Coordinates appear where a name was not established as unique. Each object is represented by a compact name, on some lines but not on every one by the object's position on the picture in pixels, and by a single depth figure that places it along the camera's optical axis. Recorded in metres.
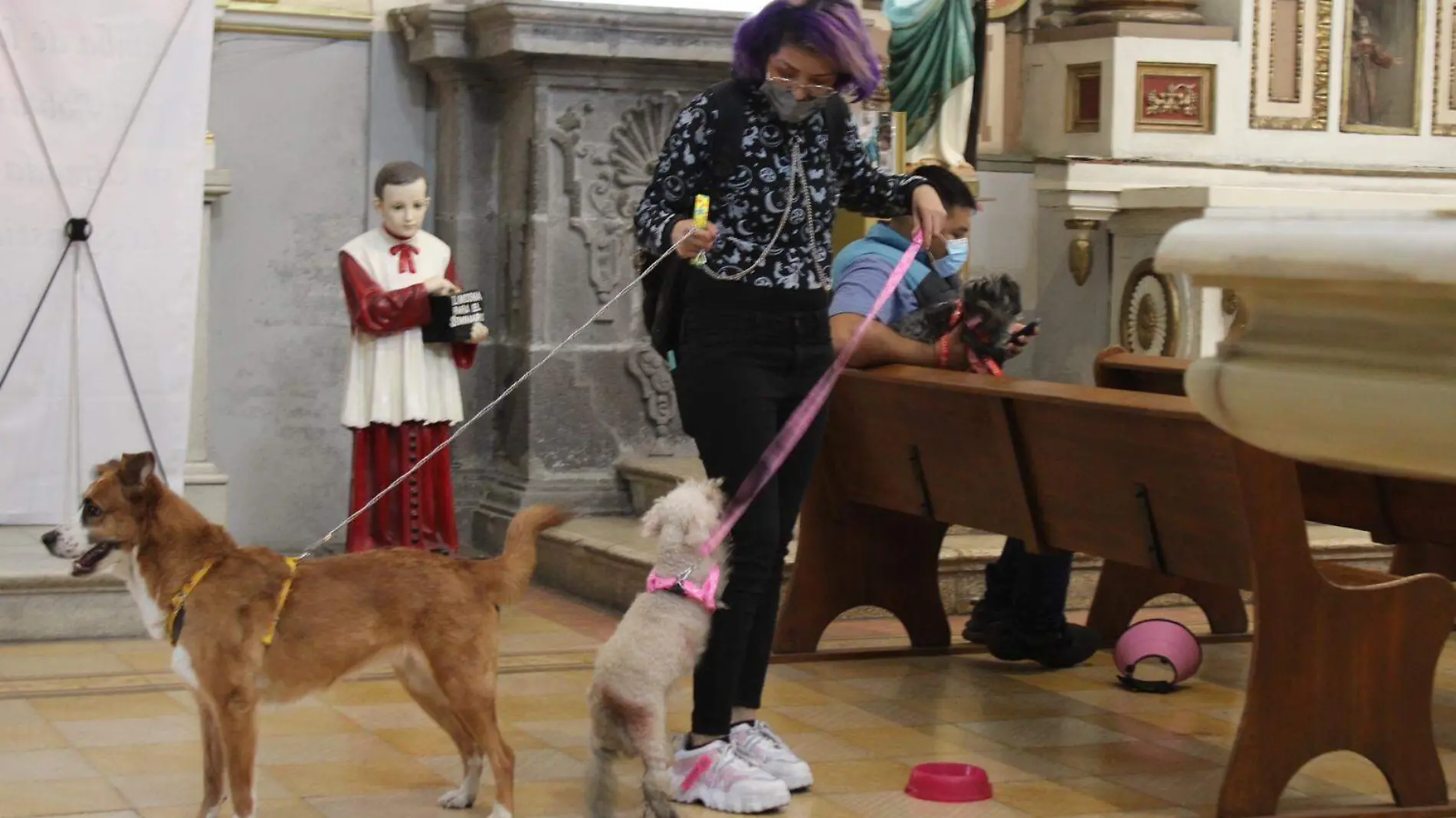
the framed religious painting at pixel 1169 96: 9.55
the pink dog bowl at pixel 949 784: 4.38
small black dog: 5.36
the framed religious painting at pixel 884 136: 8.05
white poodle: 3.98
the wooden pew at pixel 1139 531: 4.24
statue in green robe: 8.45
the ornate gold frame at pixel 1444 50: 10.08
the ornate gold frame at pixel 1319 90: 9.77
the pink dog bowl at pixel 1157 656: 5.66
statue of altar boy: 6.38
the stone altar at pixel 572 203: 7.77
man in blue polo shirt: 5.34
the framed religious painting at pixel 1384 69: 10.02
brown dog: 3.90
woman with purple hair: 4.16
